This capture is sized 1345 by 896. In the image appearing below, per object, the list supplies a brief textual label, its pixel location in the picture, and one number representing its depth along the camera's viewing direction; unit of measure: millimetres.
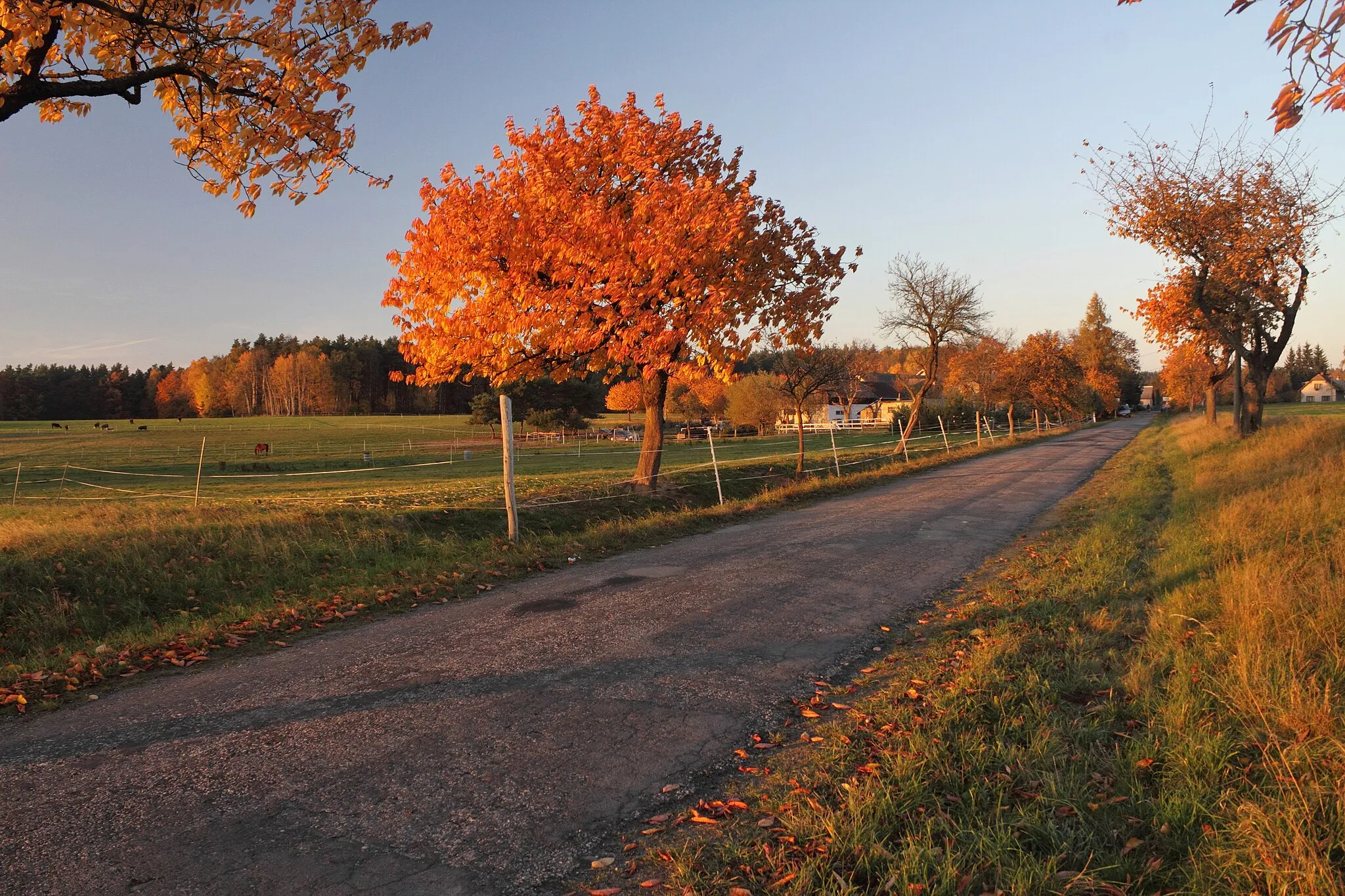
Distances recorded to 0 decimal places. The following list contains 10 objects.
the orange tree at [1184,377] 63156
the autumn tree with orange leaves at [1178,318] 21656
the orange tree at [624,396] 76750
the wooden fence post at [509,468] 10602
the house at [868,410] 74062
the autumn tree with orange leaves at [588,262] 13188
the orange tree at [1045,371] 44062
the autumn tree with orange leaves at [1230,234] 19636
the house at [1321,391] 133250
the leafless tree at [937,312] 30141
